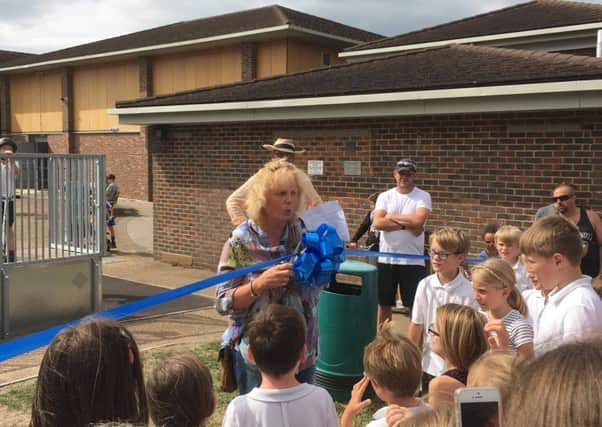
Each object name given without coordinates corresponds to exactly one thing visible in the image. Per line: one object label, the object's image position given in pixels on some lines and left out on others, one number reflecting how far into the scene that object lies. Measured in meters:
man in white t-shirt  6.23
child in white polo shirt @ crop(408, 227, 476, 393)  4.08
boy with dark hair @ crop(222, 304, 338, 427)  2.46
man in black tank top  5.90
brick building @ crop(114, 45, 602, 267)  7.43
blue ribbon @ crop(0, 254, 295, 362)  2.86
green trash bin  5.27
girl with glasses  2.82
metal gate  7.24
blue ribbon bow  3.16
